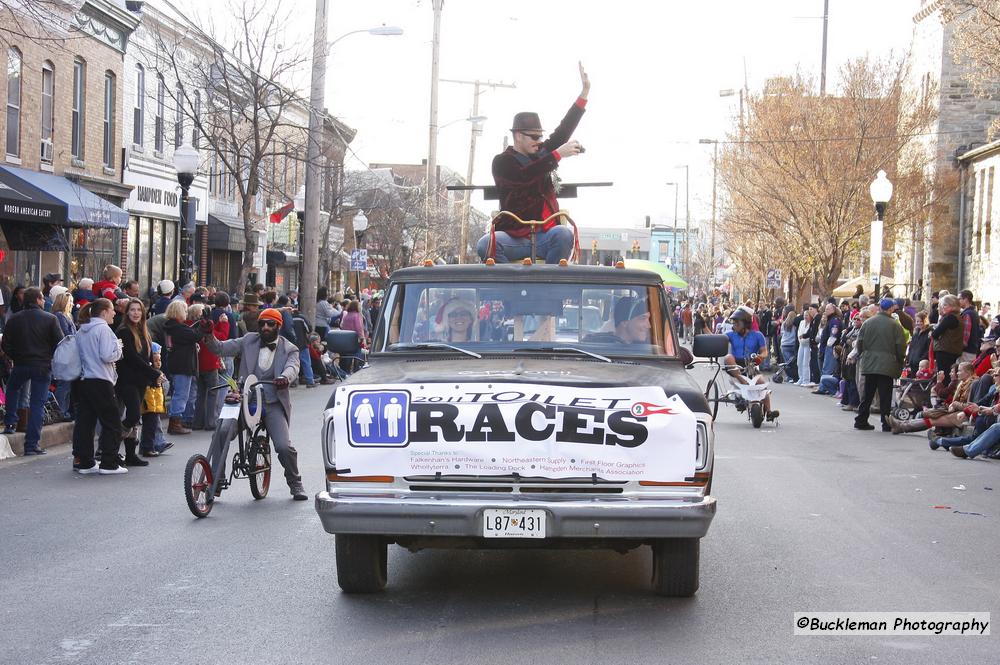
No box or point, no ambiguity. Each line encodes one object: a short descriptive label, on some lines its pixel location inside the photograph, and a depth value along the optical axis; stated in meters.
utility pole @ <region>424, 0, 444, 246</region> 44.00
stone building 42.31
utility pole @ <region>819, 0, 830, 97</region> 41.09
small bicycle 10.50
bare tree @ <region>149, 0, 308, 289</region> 25.70
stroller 19.19
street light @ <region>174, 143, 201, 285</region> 21.36
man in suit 11.25
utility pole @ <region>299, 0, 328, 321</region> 27.28
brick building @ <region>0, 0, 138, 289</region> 24.50
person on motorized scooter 18.89
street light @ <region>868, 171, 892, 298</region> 23.81
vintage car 6.75
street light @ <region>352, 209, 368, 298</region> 35.59
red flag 34.09
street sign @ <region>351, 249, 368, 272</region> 36.47
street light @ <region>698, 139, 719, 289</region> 45.56
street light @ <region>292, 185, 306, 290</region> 31.68
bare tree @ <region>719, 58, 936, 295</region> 39.91
